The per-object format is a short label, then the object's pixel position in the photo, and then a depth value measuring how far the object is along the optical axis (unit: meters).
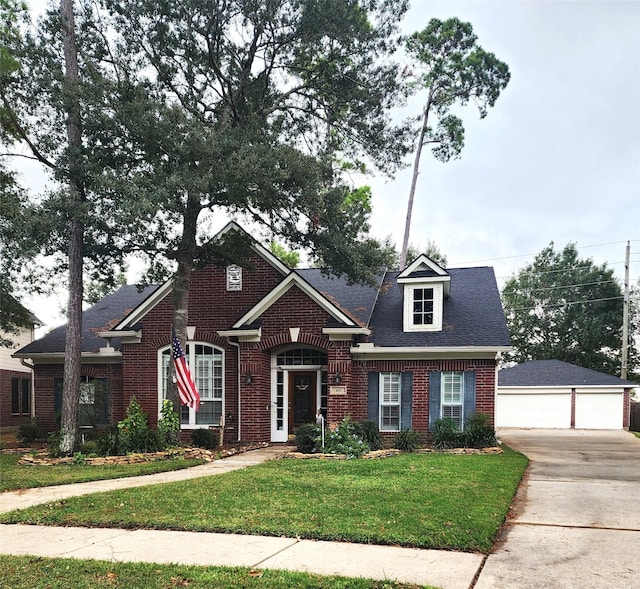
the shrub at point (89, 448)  13.80
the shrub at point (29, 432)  18.11
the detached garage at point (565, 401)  29.03
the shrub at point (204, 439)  15.66
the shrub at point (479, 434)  15.45
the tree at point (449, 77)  29.47
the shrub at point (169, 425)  14.43
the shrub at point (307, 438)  14.27
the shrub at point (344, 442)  13.87
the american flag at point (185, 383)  13.79
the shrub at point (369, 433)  15.24
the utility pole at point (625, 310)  32.59
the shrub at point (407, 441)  15.33
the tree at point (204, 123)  13.31
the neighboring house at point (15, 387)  28.30
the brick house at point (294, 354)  16.30
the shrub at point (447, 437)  15.53
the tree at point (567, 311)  41.38
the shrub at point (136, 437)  13.74
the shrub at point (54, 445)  13.83
